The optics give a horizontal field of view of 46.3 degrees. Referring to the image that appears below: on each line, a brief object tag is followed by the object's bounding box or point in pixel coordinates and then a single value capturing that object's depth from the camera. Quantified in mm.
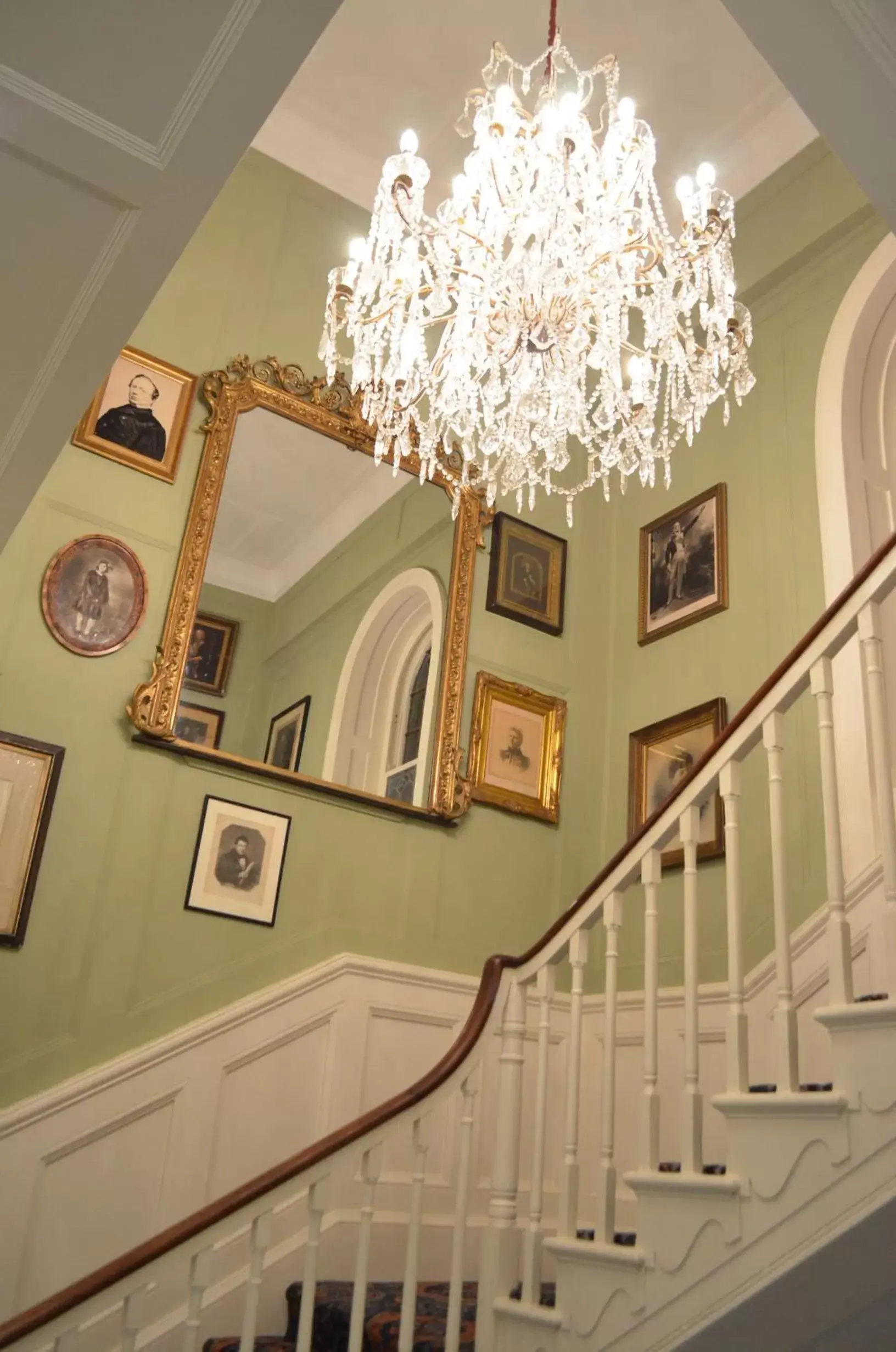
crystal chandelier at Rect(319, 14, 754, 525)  3379
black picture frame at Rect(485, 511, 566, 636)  5133
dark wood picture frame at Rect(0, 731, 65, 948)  3549
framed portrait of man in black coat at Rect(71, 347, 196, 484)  4297
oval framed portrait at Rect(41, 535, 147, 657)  3969
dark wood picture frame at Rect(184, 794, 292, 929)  3955
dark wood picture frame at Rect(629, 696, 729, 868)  4266
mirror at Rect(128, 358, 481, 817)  4266
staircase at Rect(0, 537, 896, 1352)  2191
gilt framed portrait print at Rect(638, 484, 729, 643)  4781
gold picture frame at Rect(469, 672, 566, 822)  4777
